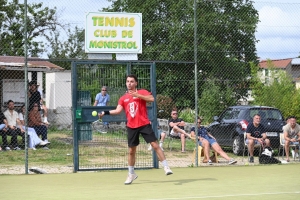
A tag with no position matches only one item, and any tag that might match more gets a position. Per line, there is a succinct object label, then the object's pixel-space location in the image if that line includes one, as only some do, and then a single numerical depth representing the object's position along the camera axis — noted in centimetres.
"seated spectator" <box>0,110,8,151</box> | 1705
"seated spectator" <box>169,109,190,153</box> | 1819
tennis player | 1131
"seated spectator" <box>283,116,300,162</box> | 1714
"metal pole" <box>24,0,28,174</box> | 1351
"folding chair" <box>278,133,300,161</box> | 1752
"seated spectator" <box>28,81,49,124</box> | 1752
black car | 1875
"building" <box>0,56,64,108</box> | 1889
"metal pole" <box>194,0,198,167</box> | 1497
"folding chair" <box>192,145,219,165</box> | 1650
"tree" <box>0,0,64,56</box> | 1505
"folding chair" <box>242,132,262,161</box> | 1716
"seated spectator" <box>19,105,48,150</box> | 1743
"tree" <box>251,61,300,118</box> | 1923
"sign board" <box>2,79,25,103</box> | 2015
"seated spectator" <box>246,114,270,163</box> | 1697
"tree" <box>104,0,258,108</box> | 1631
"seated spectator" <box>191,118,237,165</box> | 1631
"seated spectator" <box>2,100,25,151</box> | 1705
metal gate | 1420
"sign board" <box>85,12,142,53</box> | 1425
